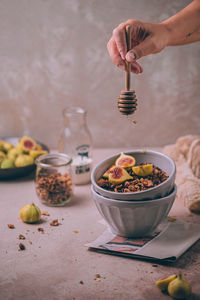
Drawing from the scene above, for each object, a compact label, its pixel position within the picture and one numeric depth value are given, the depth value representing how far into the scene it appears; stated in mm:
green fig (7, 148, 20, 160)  1694
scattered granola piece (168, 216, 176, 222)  1234
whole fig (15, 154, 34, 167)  1631
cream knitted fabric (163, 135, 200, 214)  1304
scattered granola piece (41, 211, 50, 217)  1330
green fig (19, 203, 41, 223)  1259
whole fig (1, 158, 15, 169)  1613
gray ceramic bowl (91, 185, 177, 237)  1052
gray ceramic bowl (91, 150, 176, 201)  1045
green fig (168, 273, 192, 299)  865
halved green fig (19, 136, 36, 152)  1746
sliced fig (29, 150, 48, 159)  1701
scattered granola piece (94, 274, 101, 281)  953
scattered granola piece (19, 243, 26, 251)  1104
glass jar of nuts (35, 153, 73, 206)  1389
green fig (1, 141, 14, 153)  1774
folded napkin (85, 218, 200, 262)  1032
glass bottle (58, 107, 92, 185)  1585
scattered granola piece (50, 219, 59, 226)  1253
